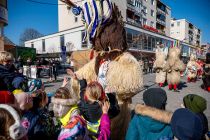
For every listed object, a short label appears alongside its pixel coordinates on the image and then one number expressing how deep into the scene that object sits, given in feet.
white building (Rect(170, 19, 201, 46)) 213.46
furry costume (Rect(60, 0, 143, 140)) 9.05
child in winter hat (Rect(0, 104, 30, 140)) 4.53
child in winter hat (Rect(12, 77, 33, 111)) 6.93
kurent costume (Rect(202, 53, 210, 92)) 27.35
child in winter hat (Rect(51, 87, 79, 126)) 7.56
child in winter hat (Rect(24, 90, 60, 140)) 7.07
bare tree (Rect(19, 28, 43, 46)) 151.02
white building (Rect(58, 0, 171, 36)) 108.99
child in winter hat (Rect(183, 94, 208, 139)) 7.51
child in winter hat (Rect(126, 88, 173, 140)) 6.57
